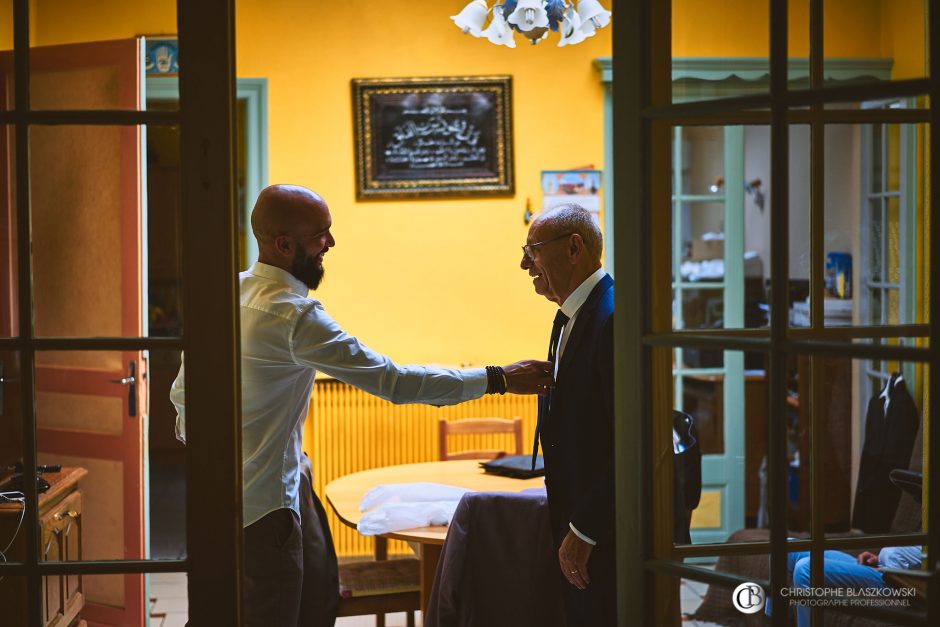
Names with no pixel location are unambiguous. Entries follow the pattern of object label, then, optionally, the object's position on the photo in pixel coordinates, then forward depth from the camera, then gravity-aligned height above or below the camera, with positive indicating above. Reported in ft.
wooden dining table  9.70 -2.34
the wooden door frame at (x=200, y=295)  5.74 -0.01
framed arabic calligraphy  16.83 +2.66
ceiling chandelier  11.24 +3.18
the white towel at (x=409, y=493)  10.39 -2.19
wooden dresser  5.82 -1.54
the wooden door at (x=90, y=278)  5.82 +0.09
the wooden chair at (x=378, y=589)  10.30 -3.19
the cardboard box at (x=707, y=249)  13.96 +0.58
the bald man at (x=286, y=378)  7.79 -0.72
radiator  16.52 -2.34
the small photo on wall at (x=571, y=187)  17.10 +1.79
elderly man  7.18 -1.23
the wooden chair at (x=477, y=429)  13.73 -2.00
